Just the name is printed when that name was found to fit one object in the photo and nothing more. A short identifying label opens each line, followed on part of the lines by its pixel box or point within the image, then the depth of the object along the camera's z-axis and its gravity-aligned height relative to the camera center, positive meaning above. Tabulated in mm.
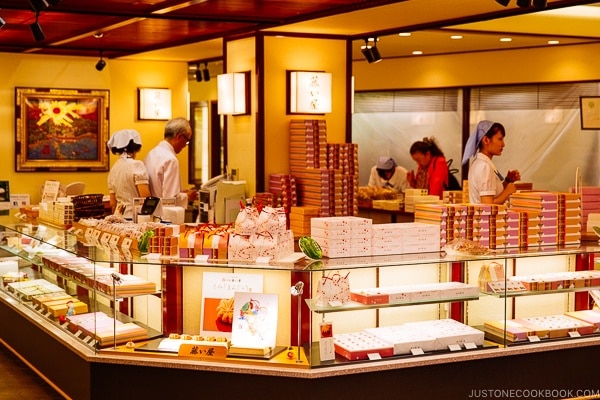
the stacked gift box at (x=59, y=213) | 7039 -387
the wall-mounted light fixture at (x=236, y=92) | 8695 +690
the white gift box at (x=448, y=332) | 5117 -954
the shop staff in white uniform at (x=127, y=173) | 7578 -74
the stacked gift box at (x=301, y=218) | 7465 -445
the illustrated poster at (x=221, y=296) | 5117 -746
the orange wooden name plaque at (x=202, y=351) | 4914 -1009
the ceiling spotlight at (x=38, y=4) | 6160 +1081
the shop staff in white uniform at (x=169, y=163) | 7766 +10
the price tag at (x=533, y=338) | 5375 -1021
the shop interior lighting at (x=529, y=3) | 5703 +1033
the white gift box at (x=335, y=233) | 5098 -383
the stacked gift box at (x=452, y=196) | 9926 -344
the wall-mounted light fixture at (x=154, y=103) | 12125 +814
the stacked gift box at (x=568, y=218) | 5859 -339
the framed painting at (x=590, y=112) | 11106 +648
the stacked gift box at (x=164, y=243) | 5273 -457
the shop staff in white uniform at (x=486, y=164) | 6770 +7
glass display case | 4945 -812
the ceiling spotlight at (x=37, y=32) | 7092 +1030
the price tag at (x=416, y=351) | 5011 -1024
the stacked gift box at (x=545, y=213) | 5793 -304
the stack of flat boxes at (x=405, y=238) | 5223 -426
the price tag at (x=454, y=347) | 5111 -1021
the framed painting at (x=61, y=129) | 11578 +445
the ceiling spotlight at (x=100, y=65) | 10961 +1193
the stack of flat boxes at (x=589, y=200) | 6648 -254
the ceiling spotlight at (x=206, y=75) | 11602 +1139
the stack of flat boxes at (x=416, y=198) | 9953 -370
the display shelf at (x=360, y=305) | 4863 -769
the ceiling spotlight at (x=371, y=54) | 8805 +1073
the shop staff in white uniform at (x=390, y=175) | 12047 -137
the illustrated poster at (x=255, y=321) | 4988 -857
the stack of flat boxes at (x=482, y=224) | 5609 -363
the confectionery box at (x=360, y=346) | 4891 -985
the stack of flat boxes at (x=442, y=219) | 5480 -327
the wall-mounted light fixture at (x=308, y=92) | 8617 +692
